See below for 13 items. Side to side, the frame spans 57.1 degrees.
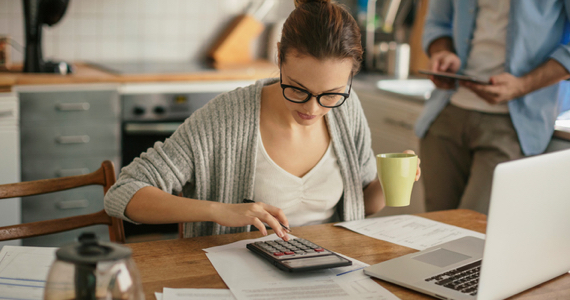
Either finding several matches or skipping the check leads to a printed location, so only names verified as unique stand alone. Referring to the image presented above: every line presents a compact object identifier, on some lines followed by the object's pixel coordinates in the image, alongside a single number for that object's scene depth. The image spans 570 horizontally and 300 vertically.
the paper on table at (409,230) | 1.17
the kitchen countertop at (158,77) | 2.44
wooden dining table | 0.91
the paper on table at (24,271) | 0.86
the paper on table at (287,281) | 0.88
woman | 1.14
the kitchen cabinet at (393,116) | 2.45
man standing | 1.64
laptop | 0.77
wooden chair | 1.19
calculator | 0.95
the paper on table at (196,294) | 0.85
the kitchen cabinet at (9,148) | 2.38
